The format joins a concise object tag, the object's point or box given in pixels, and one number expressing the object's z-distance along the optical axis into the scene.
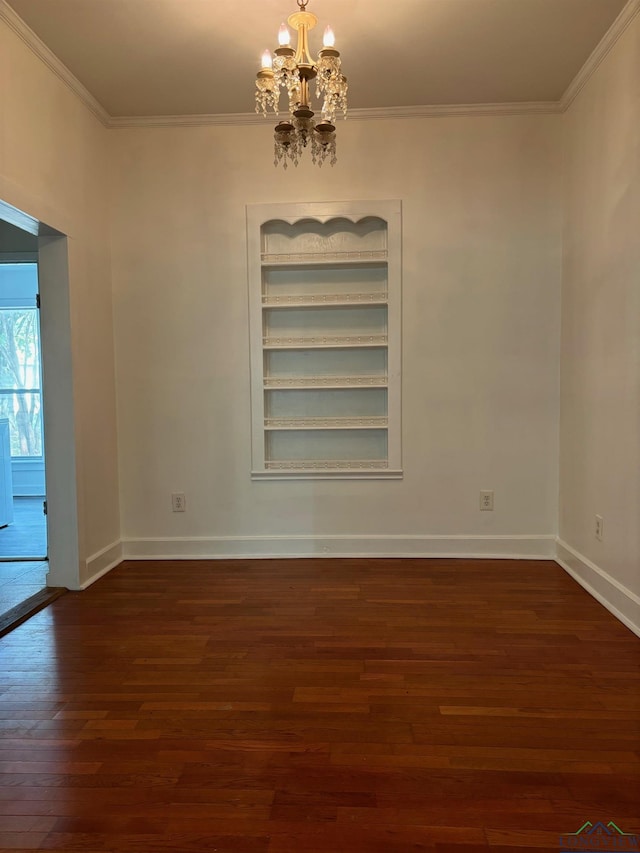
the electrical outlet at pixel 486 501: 3.62
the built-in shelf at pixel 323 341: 3.72
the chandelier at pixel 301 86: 2.01
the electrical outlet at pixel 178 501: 3.71
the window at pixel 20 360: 6.65
